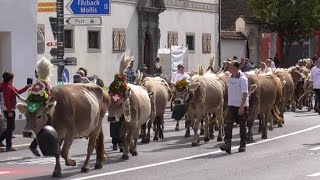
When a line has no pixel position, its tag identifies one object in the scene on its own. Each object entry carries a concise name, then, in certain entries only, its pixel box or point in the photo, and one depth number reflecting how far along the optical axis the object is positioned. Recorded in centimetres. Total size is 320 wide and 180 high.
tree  5334
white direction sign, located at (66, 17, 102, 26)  2389
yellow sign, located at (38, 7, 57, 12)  2569
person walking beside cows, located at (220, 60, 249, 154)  1836
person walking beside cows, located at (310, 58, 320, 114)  2697
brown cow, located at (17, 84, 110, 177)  1431
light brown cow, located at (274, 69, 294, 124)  2594
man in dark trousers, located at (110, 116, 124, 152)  1853
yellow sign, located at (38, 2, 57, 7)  2572
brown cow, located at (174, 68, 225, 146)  2047
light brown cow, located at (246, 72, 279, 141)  2053
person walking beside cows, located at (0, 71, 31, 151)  1980
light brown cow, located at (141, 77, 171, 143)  2120
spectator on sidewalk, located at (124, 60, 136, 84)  2849
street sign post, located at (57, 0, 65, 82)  2369
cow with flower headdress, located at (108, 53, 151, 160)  1727
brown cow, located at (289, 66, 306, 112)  2984
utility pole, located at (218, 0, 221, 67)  5132
